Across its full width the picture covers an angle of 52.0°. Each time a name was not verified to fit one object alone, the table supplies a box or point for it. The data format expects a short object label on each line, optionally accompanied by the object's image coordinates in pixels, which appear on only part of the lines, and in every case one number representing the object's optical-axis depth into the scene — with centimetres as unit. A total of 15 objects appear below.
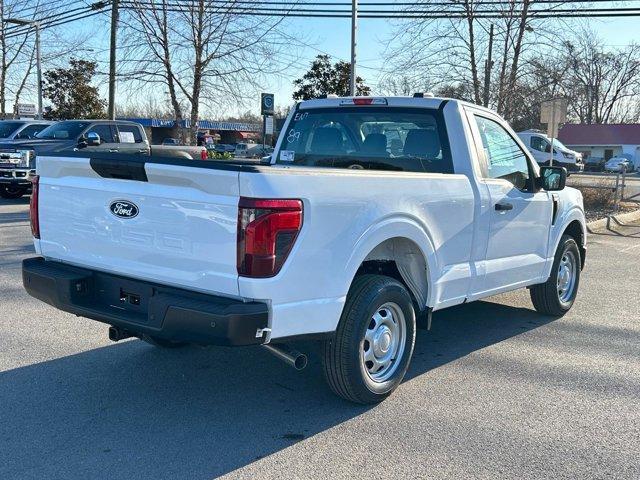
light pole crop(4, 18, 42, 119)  2812
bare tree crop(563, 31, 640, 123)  7627
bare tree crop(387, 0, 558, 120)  1600
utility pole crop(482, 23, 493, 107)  1627
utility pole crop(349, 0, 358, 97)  1833
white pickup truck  340
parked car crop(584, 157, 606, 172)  5894
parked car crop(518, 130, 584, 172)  3309
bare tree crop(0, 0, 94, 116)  3122
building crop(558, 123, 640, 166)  6519
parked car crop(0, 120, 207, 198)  1492
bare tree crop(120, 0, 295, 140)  1809
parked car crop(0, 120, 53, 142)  1681
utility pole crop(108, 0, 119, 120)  2091
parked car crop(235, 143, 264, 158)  4080
